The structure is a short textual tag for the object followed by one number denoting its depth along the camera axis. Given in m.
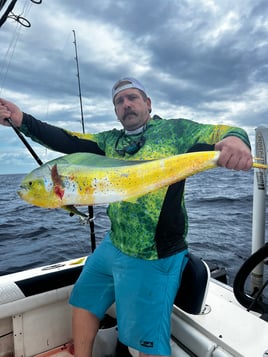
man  1.58
